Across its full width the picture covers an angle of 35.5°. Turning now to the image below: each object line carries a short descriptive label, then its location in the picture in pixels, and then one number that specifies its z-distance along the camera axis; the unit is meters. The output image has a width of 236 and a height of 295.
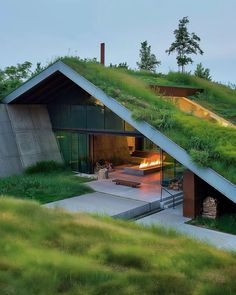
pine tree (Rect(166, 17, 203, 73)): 41.03
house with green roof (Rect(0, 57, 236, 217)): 12.80
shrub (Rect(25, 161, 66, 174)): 19.64
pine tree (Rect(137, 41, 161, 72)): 48.62
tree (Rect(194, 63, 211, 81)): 33.78
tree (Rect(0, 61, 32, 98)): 31.53
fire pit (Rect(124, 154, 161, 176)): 19.94
